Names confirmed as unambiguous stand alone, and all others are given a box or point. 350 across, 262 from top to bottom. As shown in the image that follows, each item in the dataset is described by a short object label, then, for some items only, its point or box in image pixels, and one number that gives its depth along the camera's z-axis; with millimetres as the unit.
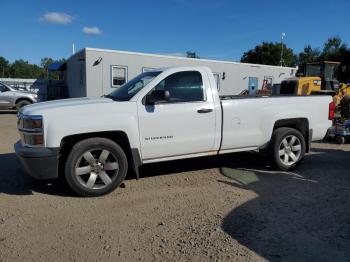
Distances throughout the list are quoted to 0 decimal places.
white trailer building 19344
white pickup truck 4977
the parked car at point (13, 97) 18625
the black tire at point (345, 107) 11883
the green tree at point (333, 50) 59006
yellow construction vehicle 15500
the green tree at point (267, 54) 69312
